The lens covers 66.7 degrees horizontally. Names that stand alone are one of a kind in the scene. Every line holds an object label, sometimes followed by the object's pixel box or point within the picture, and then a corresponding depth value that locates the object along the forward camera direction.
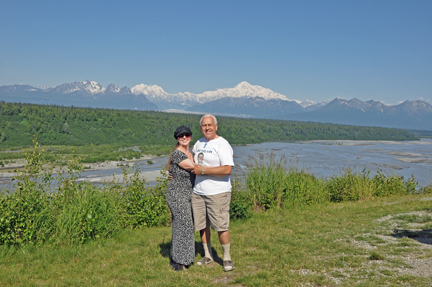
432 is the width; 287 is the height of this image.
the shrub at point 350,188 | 10.97
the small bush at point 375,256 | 4.91
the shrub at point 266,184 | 9.07
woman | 4.73
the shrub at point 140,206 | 7.62
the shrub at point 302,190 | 9.36
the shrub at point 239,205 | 8.05
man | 4.41
